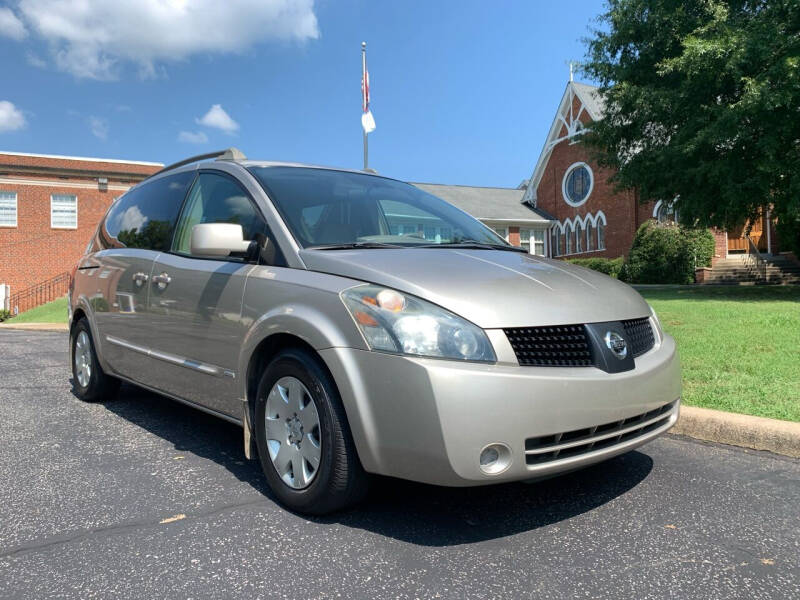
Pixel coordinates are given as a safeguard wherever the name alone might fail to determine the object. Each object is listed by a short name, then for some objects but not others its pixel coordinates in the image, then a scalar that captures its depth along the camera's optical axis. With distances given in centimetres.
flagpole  1762
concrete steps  2183
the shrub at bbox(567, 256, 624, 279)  2677
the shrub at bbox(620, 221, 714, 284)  2303
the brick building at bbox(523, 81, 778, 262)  2912
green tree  1273
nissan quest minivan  257
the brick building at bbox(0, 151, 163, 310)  2930
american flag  1795
